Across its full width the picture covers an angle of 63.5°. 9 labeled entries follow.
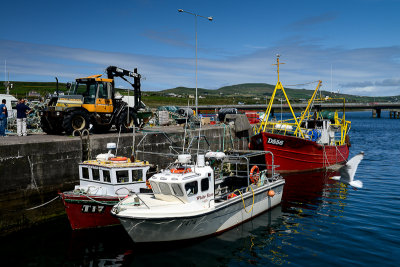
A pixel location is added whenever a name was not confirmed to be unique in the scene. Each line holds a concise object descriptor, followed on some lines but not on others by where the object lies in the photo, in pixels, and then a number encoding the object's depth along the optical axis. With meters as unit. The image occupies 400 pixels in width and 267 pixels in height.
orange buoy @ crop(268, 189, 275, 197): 13.28
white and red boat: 11.18
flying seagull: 18.62
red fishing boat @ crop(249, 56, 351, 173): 20.66
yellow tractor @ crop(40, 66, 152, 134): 15.33
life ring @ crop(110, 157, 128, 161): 12.15
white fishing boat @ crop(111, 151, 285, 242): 9.75
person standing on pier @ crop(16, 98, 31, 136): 15.62
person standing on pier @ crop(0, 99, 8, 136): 15.92
